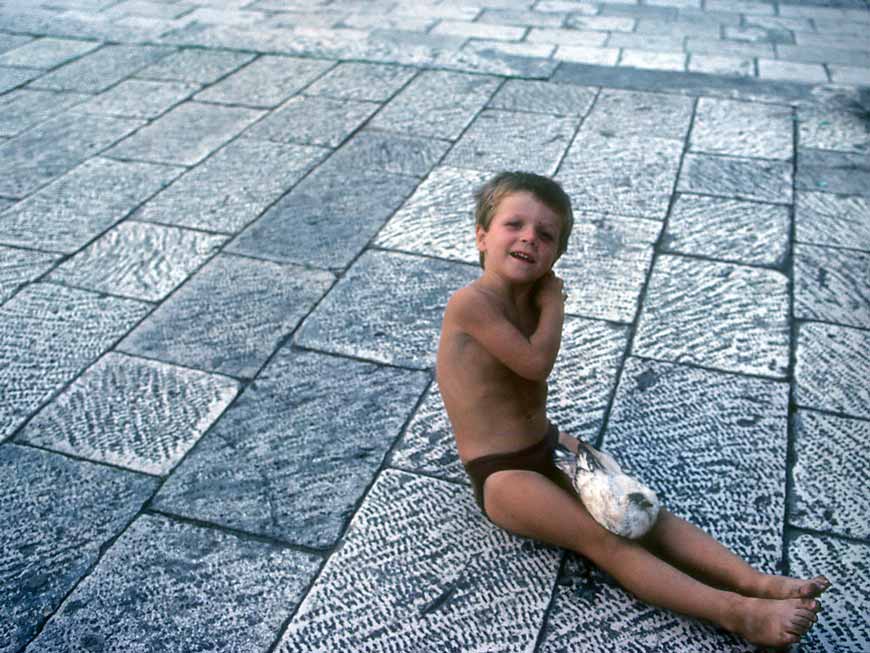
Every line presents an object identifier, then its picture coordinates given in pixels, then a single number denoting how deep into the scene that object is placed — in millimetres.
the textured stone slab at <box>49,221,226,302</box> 3584
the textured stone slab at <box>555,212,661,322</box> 3406
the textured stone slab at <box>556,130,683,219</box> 4164
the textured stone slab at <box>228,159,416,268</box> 3805
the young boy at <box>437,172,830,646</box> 2074
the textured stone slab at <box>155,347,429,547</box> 2471
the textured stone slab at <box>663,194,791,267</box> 3766
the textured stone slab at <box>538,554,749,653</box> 2080
